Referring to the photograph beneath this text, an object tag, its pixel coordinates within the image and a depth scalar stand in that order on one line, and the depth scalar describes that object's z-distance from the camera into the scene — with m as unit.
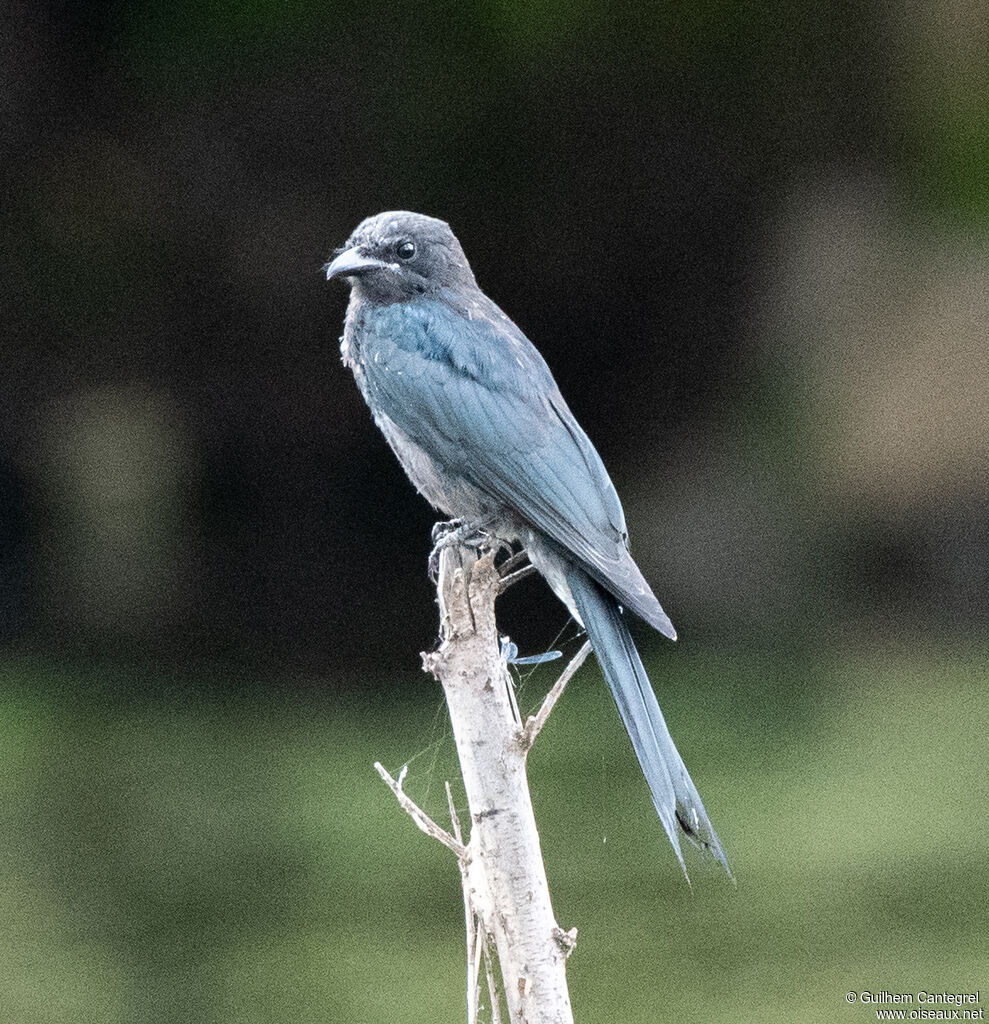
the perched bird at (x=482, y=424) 5.87
